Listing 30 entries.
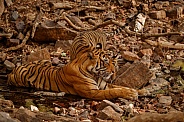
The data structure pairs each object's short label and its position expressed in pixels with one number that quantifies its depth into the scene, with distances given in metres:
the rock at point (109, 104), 13.20
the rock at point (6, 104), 12.21
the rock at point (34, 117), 9.91
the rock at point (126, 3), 24.13
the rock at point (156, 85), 15.58
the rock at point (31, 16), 22.98
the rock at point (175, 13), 22.59
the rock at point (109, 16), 22.94
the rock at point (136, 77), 15.88
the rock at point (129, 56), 17.97
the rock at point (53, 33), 20.98
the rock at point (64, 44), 20.19
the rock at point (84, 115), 12.55
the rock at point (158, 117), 7.51
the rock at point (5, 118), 8.73
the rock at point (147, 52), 18.61
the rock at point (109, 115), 12.19
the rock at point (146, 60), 17.53
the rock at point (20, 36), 21.58
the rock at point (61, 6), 24.03
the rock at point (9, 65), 18.78
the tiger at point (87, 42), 17.25
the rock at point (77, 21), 21.96
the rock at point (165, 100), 14.22
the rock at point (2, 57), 19.51
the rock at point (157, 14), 22.67
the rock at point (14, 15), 23.36
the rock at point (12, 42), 21.11
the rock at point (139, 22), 21.09
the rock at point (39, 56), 18.87
